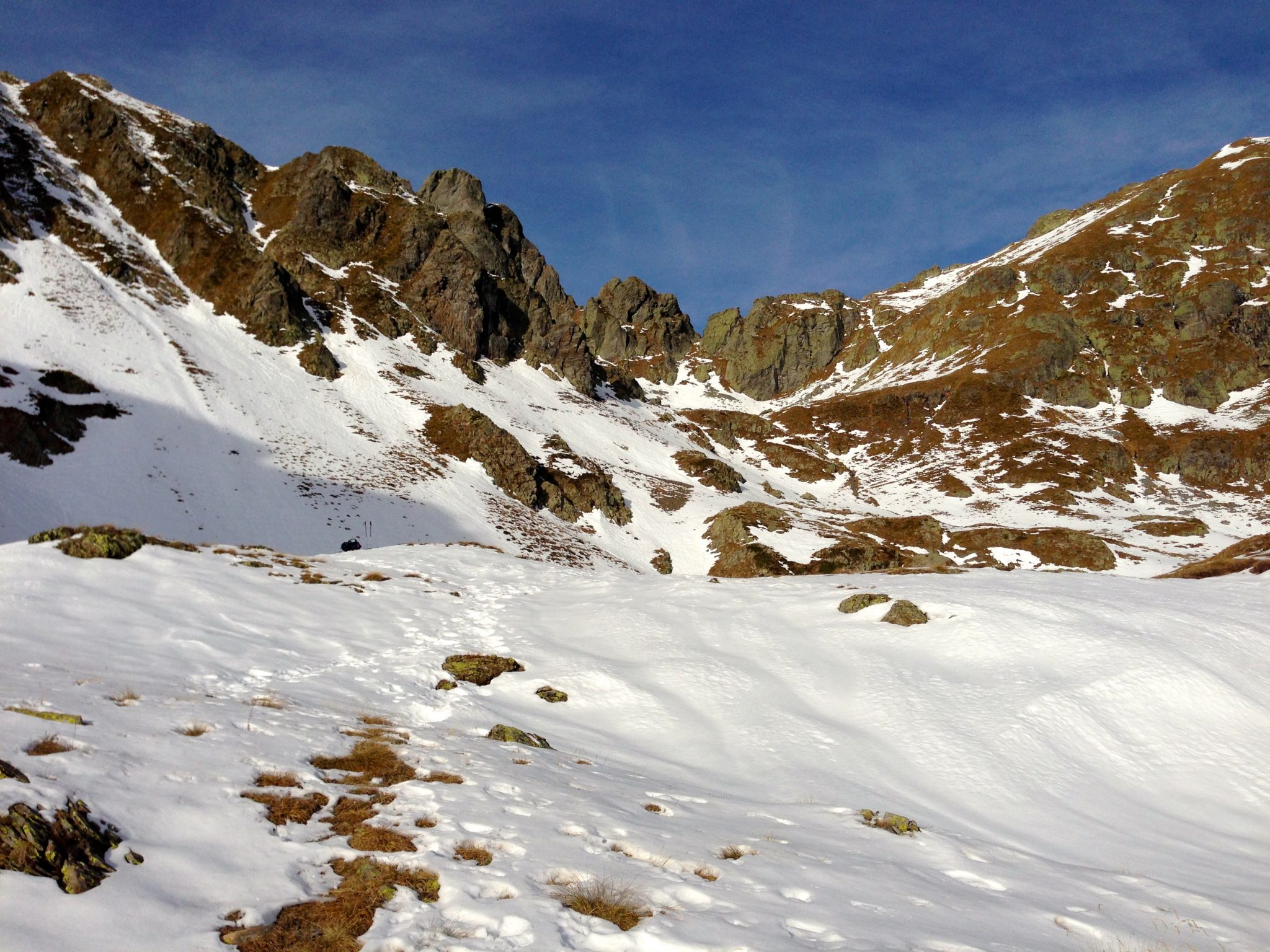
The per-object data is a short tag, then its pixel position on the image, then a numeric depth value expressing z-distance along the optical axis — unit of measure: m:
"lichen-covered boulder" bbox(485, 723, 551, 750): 11.43
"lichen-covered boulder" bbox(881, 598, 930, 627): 20.19
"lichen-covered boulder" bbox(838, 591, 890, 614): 21.84
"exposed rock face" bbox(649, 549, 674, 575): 58.44
